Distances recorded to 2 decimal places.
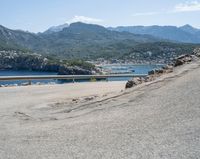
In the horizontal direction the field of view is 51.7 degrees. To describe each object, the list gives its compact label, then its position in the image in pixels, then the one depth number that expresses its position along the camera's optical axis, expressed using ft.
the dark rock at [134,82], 18.79
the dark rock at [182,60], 19.65
